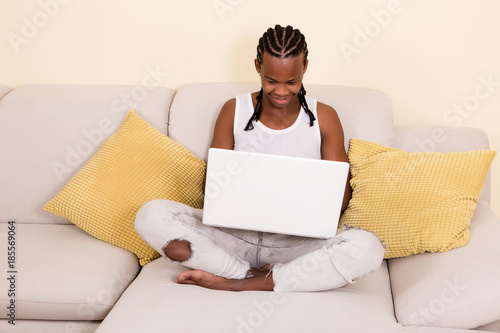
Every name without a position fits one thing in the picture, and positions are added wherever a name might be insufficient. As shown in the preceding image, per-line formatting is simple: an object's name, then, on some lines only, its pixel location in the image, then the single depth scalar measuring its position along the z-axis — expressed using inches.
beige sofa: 54.2
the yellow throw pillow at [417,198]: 64.2
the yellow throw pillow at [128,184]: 71.5
